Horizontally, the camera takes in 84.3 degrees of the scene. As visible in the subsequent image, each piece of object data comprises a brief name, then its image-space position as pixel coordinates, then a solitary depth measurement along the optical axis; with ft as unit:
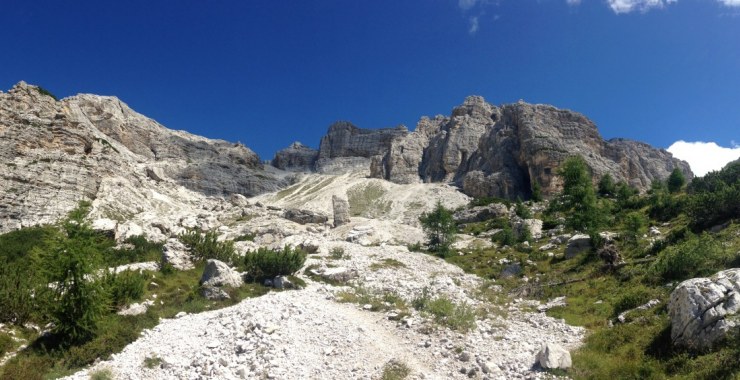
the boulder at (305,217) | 277.78
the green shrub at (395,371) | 47.11
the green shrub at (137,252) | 111.05
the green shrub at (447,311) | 61.16
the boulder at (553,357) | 45.96
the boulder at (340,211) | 257.32
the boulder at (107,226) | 143.02
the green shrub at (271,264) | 92.48
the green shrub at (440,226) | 172.96
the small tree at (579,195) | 127.85
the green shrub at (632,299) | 62.80
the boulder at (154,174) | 454.48
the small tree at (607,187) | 295.28
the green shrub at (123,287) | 68.13
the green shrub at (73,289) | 58.39
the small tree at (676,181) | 248.52
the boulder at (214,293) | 78.69
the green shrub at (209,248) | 111.45
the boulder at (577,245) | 112.47
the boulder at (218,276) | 82.43
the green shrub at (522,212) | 235.40
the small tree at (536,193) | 326.92
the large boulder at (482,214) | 263.70
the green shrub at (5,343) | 55.30
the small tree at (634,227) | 113.91
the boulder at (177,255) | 103.09
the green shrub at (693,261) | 65.67
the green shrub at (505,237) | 160.66
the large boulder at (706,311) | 42.14
